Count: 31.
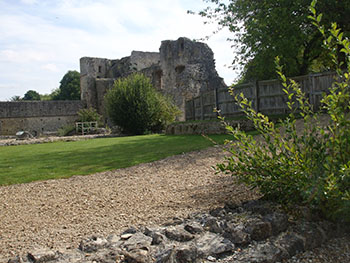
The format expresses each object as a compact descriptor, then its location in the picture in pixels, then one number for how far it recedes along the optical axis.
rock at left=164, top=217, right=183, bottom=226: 3.35
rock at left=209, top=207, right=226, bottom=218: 3.46
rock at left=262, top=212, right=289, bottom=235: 3.14
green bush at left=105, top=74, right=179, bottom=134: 20.00
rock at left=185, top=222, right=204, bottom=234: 3.12
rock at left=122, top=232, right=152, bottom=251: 2.83
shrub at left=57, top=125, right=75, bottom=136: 27.94
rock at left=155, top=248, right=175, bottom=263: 2.69
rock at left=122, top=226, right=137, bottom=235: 3.20
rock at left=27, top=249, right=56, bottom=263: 2.66
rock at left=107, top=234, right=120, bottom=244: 3.01
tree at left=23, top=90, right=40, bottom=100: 71.12
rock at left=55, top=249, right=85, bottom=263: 2.67
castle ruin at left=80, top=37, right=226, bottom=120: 22.55
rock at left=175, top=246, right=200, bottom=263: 2.75
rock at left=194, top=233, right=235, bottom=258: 2.82
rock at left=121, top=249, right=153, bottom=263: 2.67
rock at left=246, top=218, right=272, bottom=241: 3.06
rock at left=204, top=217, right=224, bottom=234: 3.12
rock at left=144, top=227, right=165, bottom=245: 2.94
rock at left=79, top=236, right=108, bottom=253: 2.86
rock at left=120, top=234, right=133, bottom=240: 3.08
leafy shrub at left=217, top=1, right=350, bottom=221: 2.97
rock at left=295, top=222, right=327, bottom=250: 3.03
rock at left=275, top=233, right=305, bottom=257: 2.93
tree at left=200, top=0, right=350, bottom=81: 10.90
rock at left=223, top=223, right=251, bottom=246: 2.97
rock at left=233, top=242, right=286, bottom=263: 2.76
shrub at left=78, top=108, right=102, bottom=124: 30.08
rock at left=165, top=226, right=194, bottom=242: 2.99
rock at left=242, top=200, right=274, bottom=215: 3.41
